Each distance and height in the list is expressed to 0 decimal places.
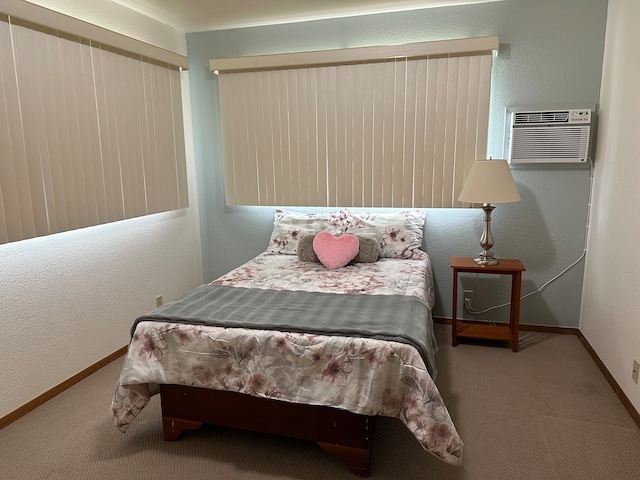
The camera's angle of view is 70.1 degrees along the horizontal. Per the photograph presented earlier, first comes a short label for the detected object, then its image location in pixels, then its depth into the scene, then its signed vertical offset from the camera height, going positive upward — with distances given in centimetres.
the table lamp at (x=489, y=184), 296 -16
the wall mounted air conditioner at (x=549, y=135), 306 +16
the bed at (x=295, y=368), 185 -88
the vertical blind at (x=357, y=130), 328 +23
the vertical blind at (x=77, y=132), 226 +18
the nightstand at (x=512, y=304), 306 -97
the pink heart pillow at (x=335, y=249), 308 -60
